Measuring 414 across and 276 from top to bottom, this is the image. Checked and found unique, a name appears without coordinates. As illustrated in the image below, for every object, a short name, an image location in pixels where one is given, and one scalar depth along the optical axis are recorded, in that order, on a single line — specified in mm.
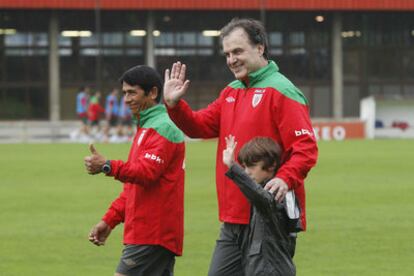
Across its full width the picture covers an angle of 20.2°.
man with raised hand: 7238
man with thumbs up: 7922
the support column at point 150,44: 60781
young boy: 6898
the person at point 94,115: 46812
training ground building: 59750
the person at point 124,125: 46938
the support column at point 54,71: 59812
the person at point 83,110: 47250
